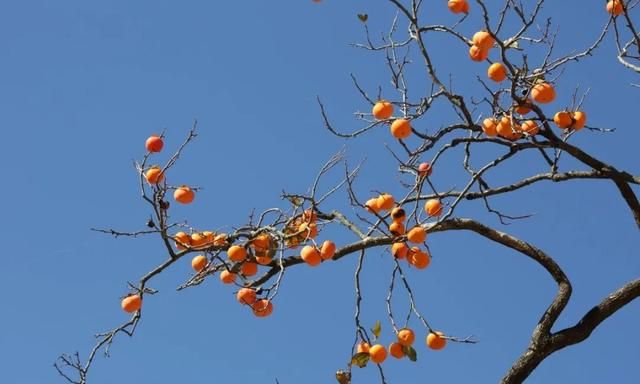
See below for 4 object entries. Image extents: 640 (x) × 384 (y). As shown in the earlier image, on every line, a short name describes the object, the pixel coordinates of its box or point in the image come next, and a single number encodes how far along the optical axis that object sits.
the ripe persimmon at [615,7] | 4.68
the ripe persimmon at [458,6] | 4.28
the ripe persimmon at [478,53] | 4.09
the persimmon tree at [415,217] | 4.14
